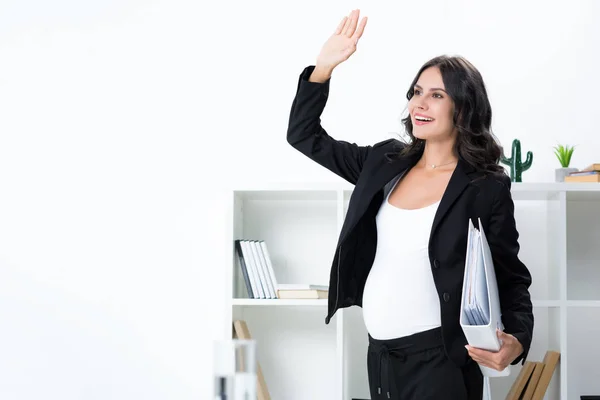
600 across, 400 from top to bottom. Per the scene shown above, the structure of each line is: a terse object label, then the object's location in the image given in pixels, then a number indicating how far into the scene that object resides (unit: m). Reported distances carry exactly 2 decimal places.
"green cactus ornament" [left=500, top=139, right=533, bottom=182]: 3.14
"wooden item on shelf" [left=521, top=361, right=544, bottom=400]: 3.14
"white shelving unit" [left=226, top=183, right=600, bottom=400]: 3.41
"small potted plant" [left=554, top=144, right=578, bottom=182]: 3.21
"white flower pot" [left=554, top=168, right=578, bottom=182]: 3.21
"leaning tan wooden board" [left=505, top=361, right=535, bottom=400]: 3.16
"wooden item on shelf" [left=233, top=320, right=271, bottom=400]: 3.11
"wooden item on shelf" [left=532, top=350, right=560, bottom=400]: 3.09
